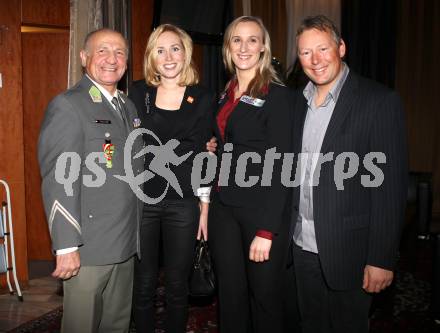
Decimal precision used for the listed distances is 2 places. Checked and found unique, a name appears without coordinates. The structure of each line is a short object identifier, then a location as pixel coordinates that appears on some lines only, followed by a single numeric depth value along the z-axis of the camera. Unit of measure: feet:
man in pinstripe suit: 5.49
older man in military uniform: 5.74
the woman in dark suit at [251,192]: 6.45
